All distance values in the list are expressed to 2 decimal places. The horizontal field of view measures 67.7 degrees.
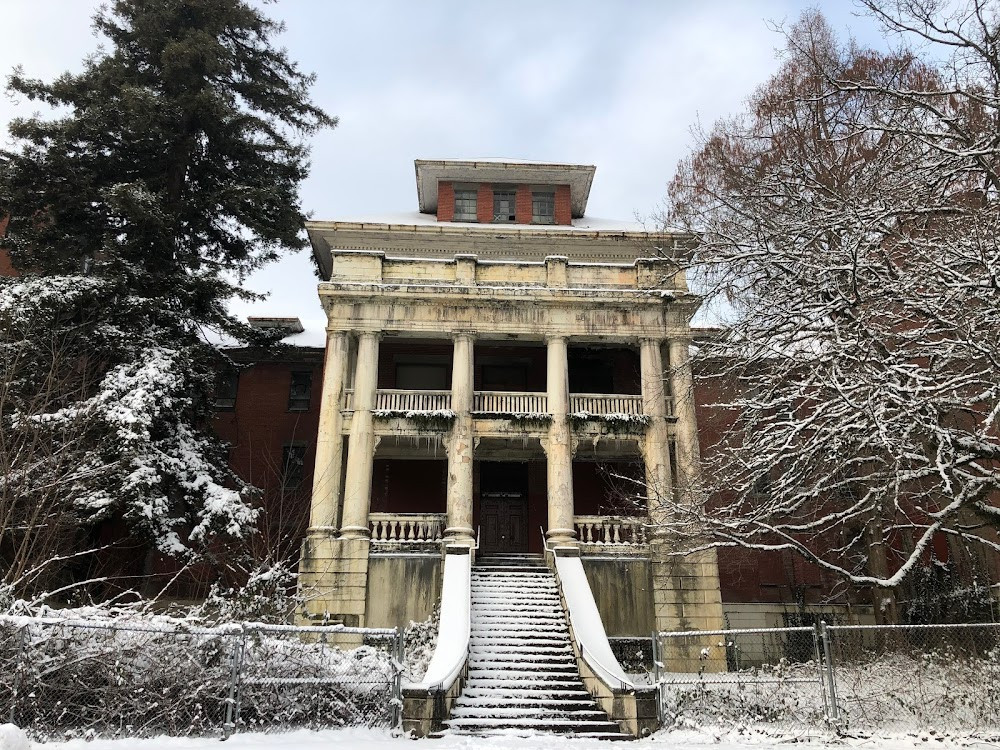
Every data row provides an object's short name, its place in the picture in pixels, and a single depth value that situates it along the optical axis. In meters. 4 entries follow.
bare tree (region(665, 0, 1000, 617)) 10.90
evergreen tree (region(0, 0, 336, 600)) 19.70
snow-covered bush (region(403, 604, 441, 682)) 15.12
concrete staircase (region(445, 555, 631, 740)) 12.42
